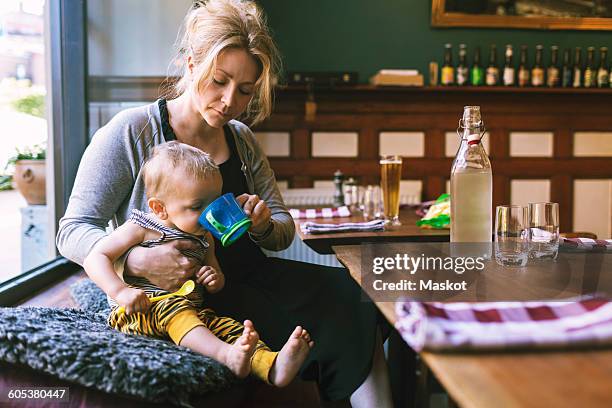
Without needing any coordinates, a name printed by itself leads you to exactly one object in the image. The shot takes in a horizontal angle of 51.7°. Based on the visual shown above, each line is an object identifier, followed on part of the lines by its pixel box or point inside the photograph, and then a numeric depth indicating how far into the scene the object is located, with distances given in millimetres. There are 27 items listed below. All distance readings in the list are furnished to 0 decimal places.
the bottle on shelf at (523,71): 4750
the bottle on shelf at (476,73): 4715
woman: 1310
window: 2127
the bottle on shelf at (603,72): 4840
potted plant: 2344
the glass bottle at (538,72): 4758
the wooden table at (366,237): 1749
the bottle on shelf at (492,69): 4695
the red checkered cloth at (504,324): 638
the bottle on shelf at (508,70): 4711
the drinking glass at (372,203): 2416
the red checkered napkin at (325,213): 2375
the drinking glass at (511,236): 1193
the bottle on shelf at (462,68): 4688
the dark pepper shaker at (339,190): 3090
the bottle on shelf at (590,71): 4816
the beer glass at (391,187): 2062
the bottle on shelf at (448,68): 4645
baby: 1137
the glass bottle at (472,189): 1317
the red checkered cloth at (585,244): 1428
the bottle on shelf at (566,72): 4812
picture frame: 4805
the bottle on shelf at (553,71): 4770
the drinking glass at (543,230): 1220
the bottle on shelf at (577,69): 4812
